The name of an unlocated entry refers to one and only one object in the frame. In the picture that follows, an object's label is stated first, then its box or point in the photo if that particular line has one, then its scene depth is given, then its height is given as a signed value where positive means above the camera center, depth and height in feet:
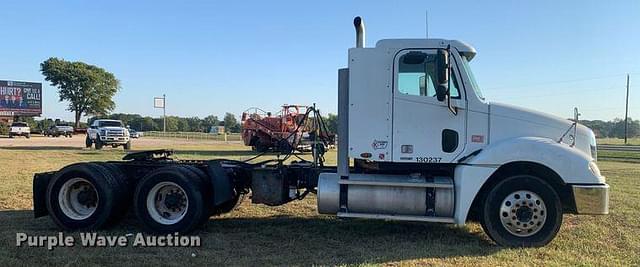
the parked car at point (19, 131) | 183.91 -1.06
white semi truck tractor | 21.67 -1.68
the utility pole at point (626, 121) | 224.12 +6.35
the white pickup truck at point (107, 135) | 99.14 -1.21
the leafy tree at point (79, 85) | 276.41 +23.48
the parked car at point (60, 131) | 200.03 -0.99
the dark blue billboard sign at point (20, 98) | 258.16 +14.72
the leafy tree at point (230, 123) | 285.43 +4.55
